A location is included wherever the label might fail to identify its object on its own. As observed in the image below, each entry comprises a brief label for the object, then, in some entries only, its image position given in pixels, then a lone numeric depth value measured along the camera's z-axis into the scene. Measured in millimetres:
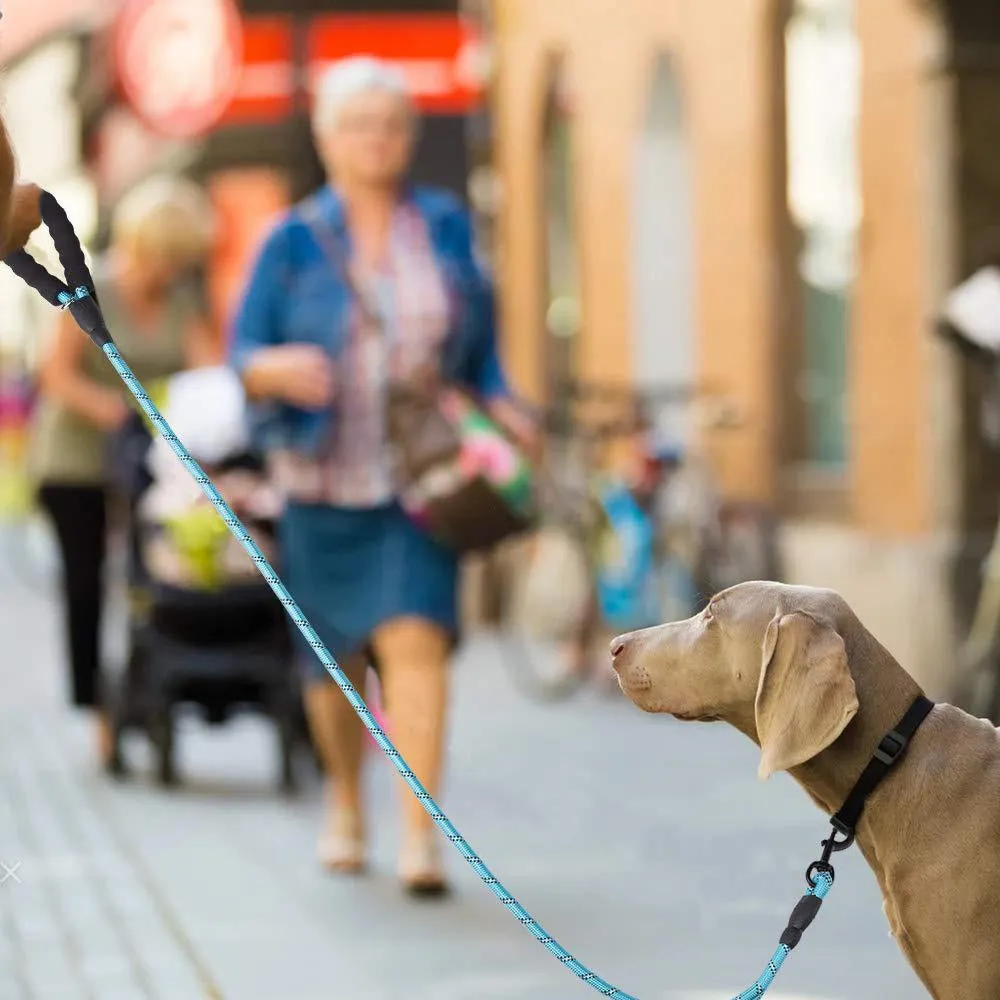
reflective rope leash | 6916
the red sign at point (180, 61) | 34860
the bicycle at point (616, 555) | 21532
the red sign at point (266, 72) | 34802
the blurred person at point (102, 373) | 17620
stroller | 16540
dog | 6686
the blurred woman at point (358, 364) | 13197
